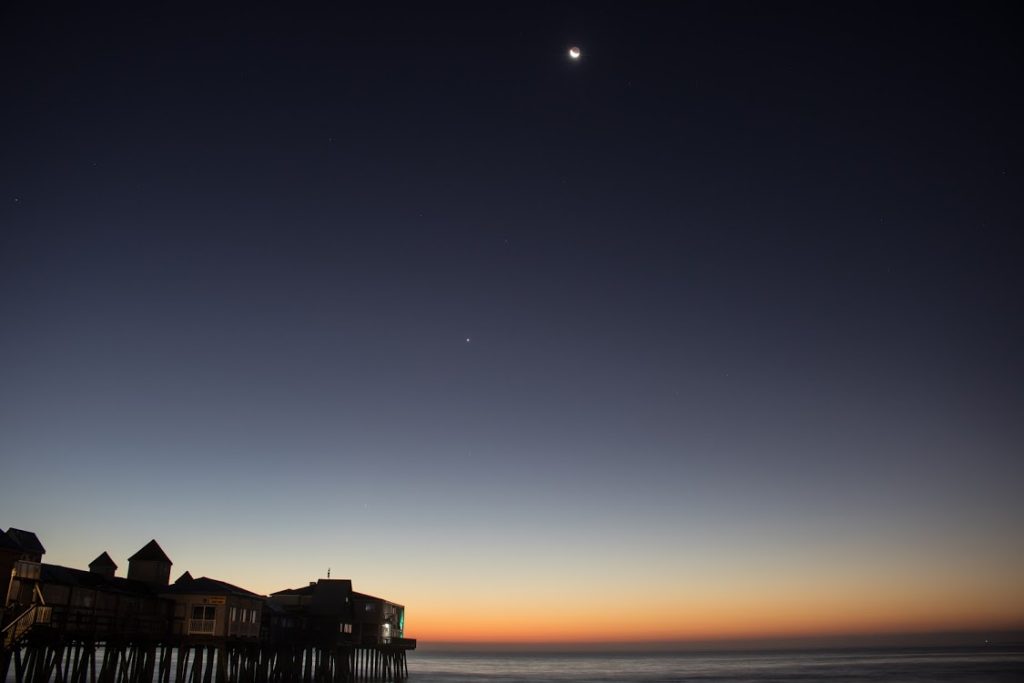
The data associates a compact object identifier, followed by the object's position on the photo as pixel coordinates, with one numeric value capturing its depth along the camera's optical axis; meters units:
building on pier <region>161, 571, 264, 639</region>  46.78
